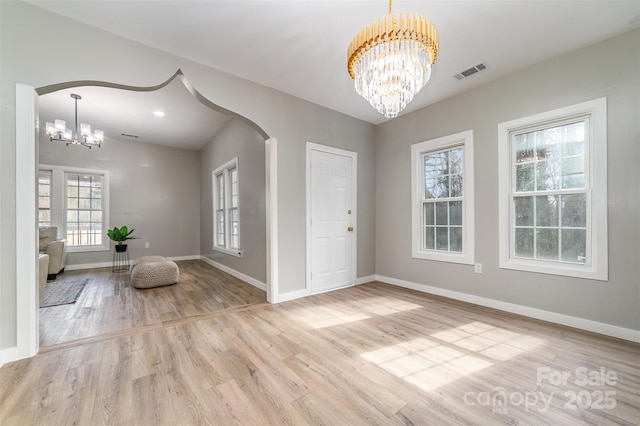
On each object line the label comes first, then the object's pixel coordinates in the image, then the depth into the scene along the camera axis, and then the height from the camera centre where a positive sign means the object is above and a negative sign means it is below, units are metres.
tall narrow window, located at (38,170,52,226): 5.28 +0.42
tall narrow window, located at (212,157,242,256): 5.04 +0.10
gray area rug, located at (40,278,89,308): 3.27 -1.15
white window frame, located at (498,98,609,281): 2.38 +0.23
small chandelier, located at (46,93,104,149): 3.90 +1.34
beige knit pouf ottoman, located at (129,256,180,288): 3.96 -0.96
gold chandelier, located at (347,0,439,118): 1.59 +1.09
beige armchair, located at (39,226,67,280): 4.42 -0.60
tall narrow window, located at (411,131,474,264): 3.31 +0.20
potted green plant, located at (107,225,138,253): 5.21 -0.46
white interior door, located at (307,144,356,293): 3.71 -0.09
